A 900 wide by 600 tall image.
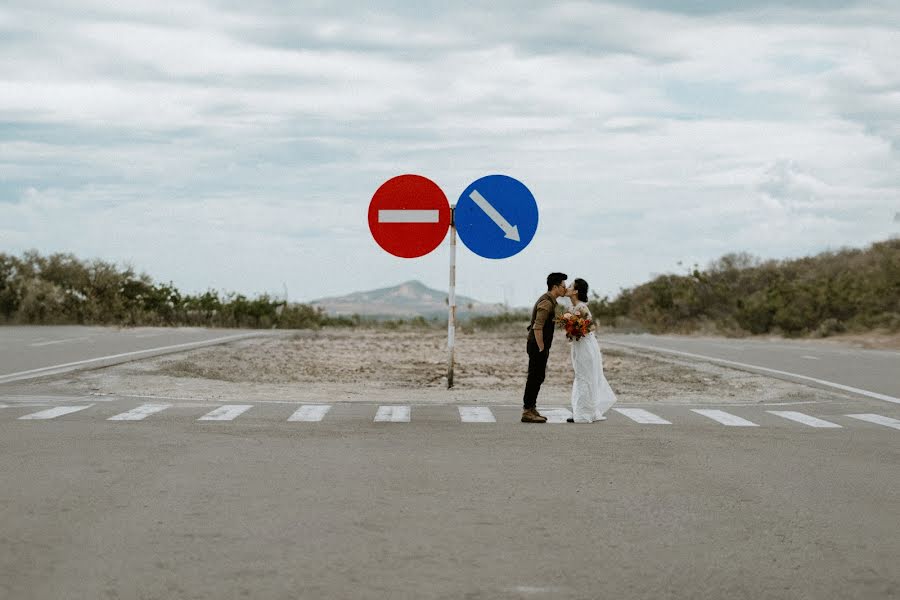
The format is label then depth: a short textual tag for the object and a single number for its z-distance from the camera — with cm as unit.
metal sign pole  1898
